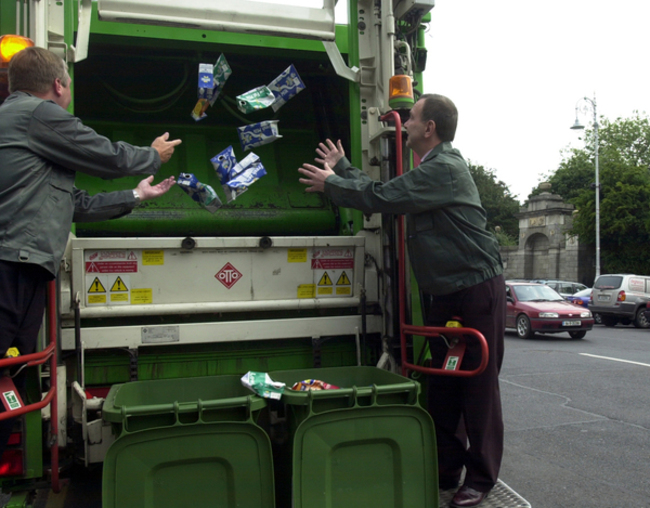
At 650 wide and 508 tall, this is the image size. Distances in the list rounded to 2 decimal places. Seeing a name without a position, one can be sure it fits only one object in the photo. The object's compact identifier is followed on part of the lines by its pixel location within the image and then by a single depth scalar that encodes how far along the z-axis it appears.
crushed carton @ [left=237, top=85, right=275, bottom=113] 3.27
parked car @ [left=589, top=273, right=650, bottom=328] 16.86
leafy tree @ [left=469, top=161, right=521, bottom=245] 56.64
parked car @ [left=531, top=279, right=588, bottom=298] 23.34
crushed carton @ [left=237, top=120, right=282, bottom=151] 3.36
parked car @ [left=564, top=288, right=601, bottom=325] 18.79
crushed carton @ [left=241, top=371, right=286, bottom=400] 2.37
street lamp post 25.95
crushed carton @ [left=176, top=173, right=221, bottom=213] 3.13
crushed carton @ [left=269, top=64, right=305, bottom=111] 3.43
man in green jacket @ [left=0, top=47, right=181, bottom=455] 2.28
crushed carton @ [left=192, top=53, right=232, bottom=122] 3.29
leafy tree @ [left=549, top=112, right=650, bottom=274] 26.05
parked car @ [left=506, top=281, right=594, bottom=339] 13.52
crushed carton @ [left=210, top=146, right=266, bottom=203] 3.15
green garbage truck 2.73
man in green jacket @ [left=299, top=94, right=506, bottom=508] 2.79
